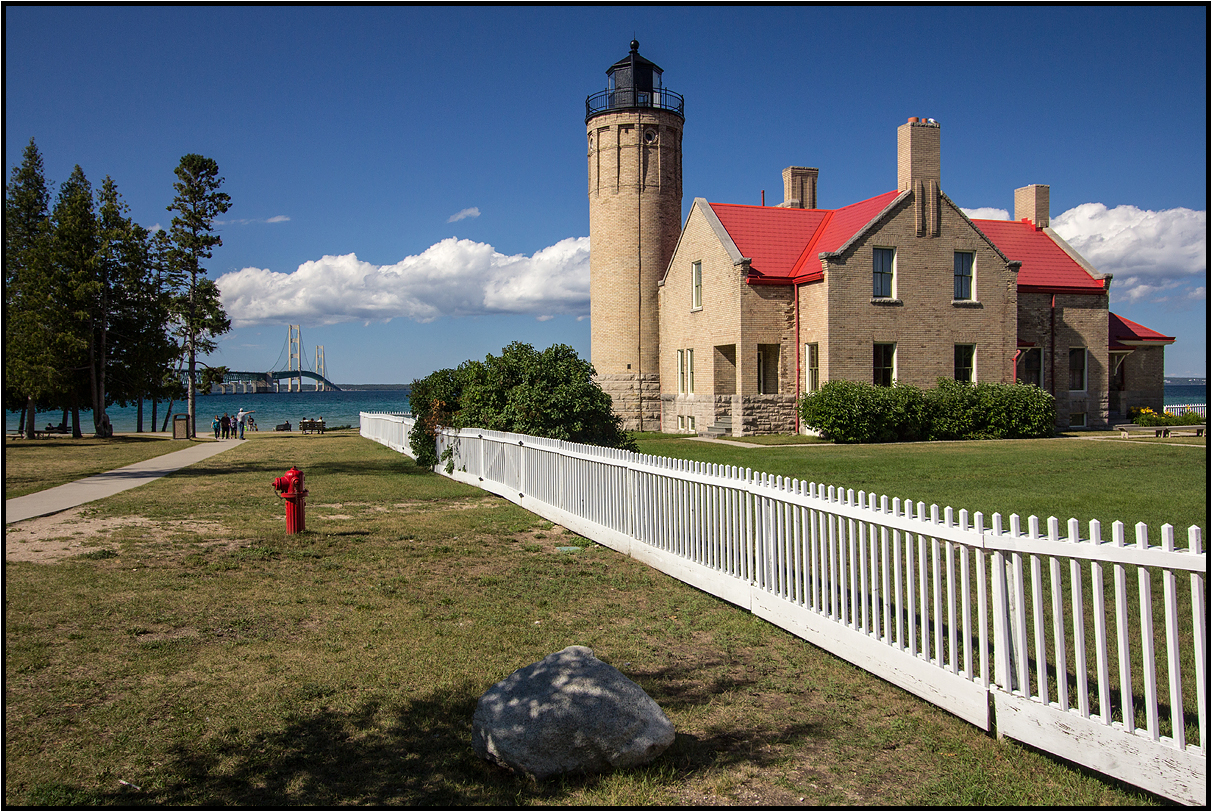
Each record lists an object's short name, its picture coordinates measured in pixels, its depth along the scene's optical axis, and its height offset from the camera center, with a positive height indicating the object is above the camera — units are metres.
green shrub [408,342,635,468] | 14.22 +0.02
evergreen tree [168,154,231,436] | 37.00 +7.17
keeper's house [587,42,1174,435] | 26.88 +3.60
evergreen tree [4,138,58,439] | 32.12 +3.05
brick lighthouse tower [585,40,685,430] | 33.00 +7.16
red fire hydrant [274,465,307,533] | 10.47 -1.22
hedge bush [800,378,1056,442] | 24.71 -0.51
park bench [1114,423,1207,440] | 25.08 -1.18
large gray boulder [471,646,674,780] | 4.01 -1.65
